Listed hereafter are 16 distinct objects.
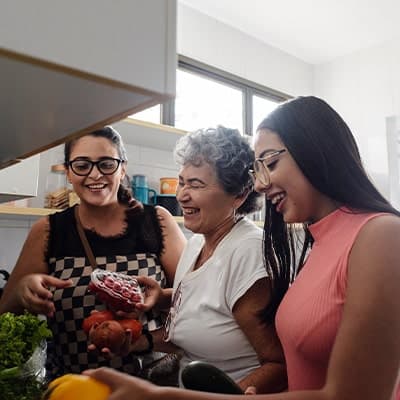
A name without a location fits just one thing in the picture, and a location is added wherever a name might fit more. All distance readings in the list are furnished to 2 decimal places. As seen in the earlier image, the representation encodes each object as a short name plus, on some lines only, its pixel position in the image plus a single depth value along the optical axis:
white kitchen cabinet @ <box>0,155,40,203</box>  1.53
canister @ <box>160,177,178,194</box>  2.15
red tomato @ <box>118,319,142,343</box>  0.95
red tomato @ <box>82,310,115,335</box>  0.93
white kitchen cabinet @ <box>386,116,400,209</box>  2.66
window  2.60
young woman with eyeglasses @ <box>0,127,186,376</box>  1.09
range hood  0.36
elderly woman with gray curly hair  0.94
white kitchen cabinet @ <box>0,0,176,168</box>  0.32
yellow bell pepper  0.45
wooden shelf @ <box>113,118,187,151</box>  1.88
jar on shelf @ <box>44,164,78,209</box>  1.77
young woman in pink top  0.57
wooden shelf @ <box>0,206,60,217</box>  1.57
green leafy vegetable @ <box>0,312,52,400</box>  0.62
